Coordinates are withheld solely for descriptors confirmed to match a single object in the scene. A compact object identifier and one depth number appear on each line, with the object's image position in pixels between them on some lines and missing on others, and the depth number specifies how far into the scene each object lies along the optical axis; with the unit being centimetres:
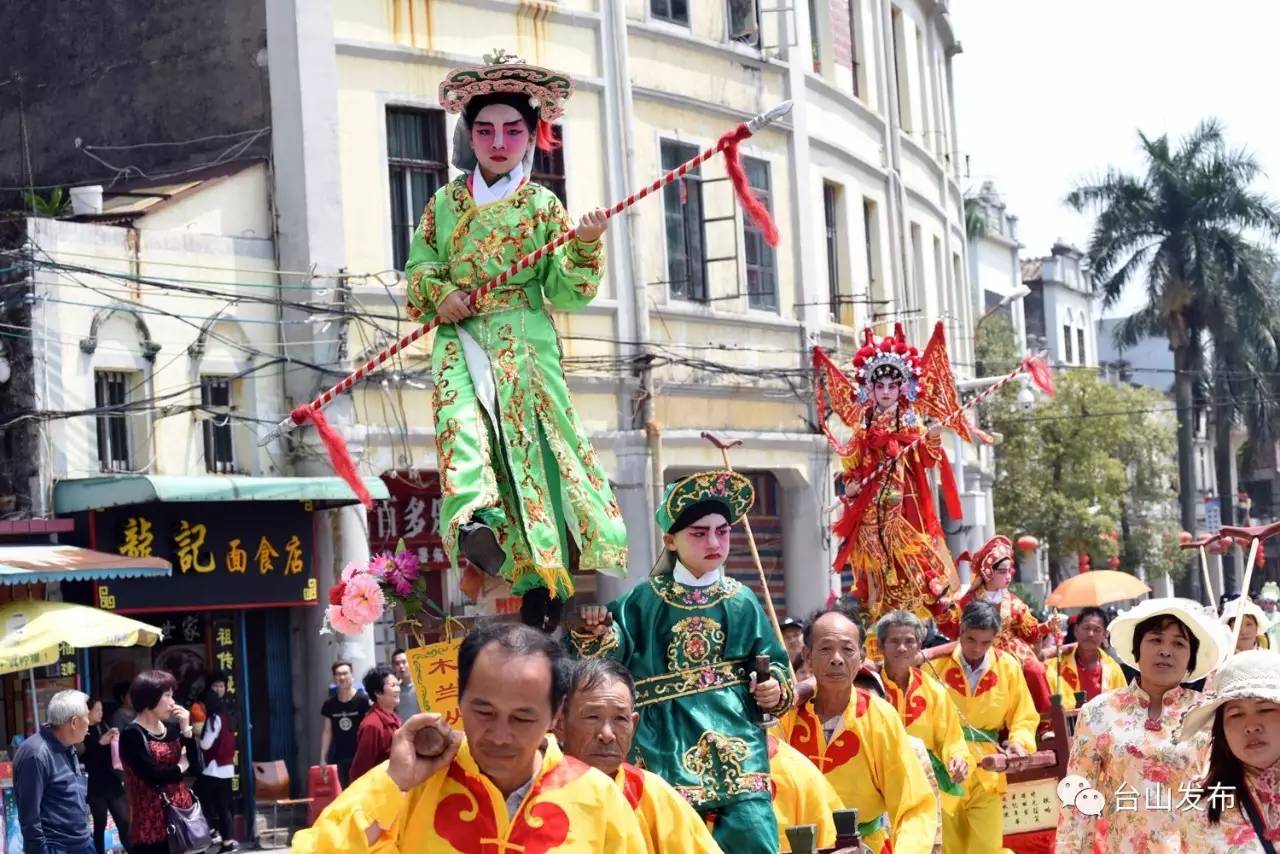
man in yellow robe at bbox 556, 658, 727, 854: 554
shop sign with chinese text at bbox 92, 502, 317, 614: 1789
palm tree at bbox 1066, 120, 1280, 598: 4403
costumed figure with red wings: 1327
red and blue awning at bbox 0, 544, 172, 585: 1503
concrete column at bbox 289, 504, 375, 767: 1927
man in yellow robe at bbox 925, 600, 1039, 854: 1199
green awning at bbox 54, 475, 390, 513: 1738
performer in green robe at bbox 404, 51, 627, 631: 768
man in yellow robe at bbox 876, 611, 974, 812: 1046
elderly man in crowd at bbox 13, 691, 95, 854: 1204
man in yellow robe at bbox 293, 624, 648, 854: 490
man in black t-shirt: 1633
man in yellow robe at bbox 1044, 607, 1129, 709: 1376
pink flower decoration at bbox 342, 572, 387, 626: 734
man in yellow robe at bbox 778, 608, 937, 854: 858
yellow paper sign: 700
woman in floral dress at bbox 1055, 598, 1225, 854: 713
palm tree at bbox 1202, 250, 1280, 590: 4425
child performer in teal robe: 762
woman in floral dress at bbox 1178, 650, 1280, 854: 597
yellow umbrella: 1459
